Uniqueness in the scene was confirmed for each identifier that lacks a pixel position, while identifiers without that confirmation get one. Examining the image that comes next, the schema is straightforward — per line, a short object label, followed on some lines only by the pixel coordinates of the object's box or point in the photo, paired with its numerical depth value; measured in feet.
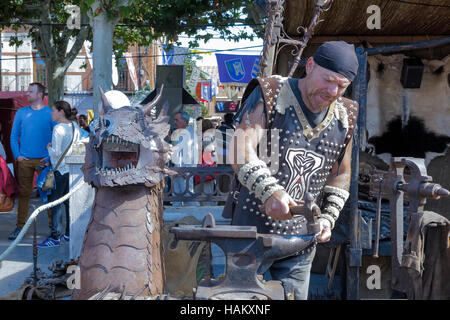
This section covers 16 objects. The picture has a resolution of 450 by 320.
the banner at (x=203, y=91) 94.48
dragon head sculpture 8.54
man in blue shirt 22.13
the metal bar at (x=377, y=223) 9.90
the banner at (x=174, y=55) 48.29
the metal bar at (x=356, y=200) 13.37
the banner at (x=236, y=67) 47.65
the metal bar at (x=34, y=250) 10.61
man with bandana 8.48
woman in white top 20.67
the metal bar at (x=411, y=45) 15.57
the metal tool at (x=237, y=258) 5.83
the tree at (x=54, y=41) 42.34
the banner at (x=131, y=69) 80.24
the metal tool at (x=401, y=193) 7.62
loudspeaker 18.52
